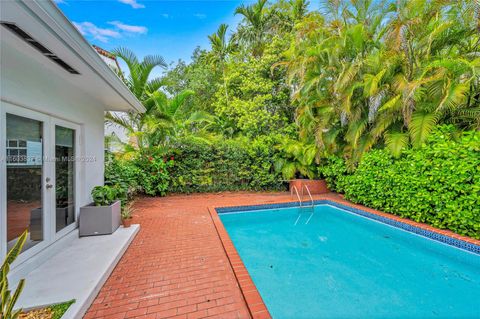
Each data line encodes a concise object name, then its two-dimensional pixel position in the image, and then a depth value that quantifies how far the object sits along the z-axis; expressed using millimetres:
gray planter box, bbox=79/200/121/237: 4883
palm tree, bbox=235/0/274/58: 14344
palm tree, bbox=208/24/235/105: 15720
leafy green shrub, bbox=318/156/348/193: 9117
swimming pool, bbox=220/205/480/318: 3441
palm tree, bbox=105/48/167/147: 8586
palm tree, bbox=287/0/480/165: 6129
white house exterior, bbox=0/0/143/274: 2570
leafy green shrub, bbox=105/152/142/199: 7010
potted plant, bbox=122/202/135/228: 5434
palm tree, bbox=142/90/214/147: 8656
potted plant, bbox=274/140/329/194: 10055
